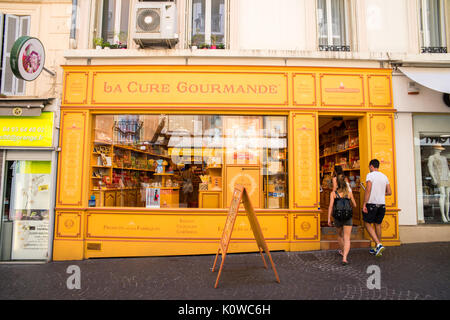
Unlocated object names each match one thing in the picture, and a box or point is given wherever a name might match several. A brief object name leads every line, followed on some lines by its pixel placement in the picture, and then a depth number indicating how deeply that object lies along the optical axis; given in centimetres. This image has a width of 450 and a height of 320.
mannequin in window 726
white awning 657
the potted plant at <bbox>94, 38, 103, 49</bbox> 714
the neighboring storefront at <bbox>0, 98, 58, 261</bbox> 651
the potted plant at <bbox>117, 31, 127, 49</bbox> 748
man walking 609
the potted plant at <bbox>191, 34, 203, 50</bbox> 750
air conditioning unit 693
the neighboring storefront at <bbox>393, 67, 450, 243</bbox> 682
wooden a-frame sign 461
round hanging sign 568
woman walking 553
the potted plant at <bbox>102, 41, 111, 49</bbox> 716
